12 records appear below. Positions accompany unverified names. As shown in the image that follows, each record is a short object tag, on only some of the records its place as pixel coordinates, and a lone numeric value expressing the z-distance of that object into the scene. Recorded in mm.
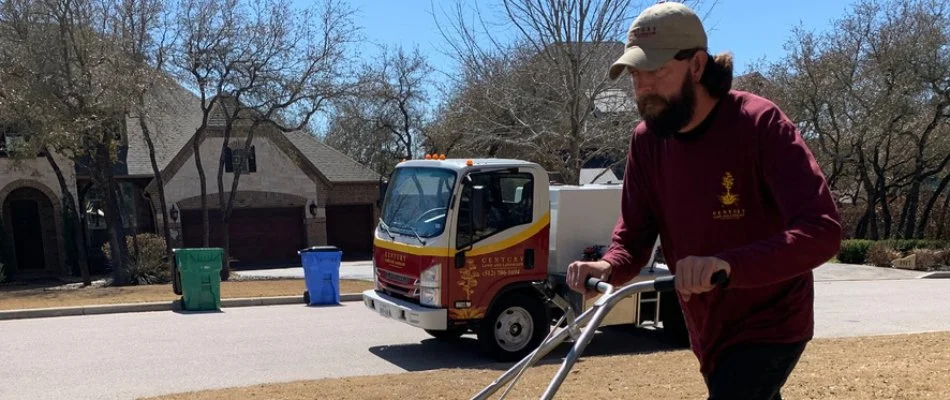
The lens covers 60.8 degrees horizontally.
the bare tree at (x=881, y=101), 23734
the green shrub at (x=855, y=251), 24953
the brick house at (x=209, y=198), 28125
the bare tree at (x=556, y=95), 16094
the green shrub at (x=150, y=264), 21562
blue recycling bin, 14289
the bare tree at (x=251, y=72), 21297
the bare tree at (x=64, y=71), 18641
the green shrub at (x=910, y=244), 24891
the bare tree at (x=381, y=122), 24438
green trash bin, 13461
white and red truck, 9050
